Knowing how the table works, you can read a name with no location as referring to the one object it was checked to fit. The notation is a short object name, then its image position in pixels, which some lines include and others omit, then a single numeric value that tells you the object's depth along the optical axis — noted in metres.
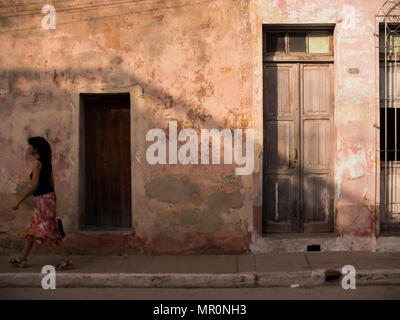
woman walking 6.05
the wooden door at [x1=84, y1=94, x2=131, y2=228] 7.30
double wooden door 7.14
